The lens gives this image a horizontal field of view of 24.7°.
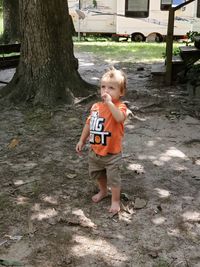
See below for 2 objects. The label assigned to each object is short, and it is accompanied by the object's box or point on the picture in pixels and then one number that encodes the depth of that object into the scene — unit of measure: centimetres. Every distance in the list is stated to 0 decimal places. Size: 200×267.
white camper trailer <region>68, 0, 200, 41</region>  1980
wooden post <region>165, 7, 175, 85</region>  920
